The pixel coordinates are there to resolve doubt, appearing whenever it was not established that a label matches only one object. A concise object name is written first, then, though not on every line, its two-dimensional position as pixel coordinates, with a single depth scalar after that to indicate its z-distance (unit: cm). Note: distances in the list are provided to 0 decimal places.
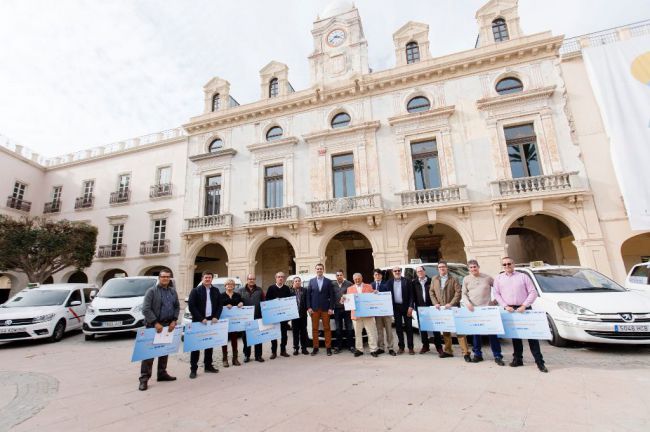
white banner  1107
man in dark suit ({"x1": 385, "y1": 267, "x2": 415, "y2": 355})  642
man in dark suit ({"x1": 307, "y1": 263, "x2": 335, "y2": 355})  668
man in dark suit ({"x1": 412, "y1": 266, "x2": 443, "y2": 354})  640
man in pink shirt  520
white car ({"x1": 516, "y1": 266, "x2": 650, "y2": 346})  556
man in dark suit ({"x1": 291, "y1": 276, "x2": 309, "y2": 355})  691
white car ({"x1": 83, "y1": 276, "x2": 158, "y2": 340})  902
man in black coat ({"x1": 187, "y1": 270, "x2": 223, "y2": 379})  564
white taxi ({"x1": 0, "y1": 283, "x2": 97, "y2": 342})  843
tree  1501
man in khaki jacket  604
